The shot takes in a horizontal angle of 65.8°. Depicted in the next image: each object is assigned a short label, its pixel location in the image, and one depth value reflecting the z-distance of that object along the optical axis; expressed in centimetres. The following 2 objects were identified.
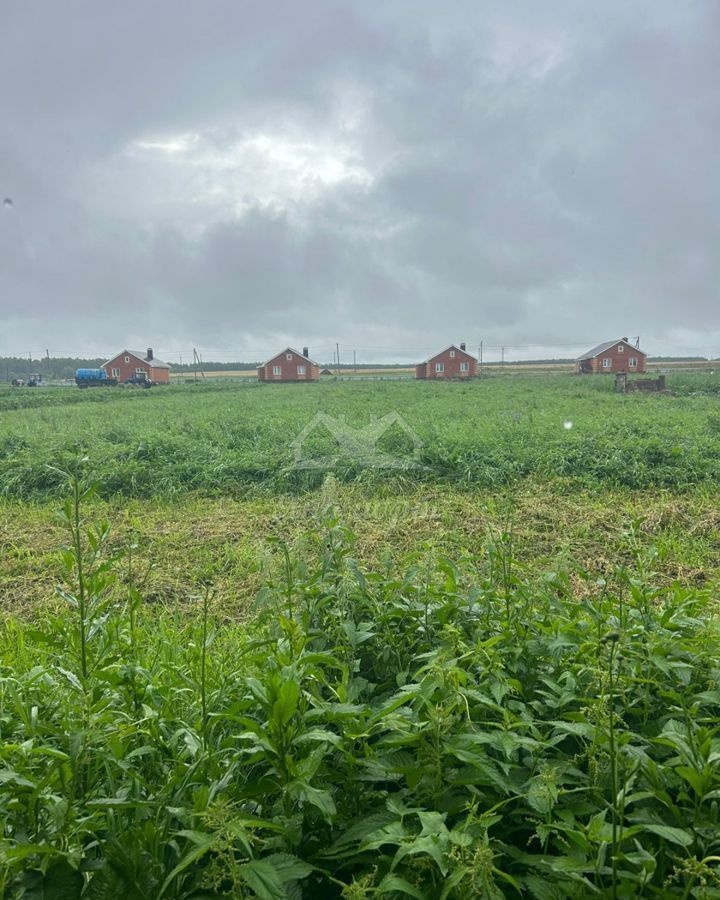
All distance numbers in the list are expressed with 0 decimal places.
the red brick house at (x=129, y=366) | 5300
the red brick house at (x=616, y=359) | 5175
